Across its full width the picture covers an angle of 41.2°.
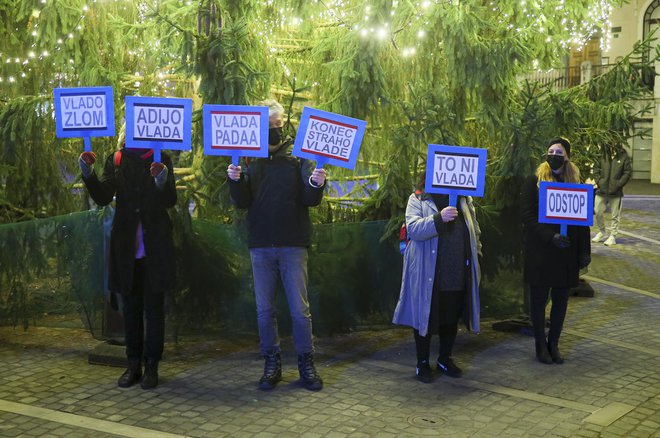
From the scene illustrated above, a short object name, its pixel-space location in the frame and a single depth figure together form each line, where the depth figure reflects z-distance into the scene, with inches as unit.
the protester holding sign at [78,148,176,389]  255.9
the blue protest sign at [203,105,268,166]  250.2
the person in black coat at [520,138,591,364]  283.1
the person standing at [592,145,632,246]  567.2
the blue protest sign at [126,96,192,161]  251.1
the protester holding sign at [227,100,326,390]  254.8
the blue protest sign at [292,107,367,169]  249.9
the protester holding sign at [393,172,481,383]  265.9
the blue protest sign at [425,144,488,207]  261.7
